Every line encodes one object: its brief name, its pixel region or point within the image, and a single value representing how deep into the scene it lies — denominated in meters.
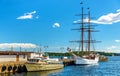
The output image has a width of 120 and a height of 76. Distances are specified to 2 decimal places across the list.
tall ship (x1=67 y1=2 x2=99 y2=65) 61.72
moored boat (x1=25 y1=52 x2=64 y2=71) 39.73
